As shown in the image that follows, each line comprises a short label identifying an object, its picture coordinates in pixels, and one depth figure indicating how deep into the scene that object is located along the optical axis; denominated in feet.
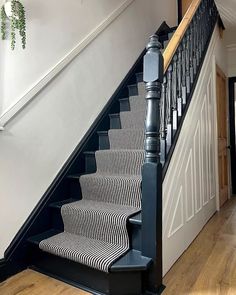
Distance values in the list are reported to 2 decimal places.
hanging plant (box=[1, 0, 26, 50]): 5.30
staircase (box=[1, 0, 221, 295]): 4.77
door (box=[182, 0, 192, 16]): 15.56
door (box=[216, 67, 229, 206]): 11.73
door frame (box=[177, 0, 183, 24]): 15.48
